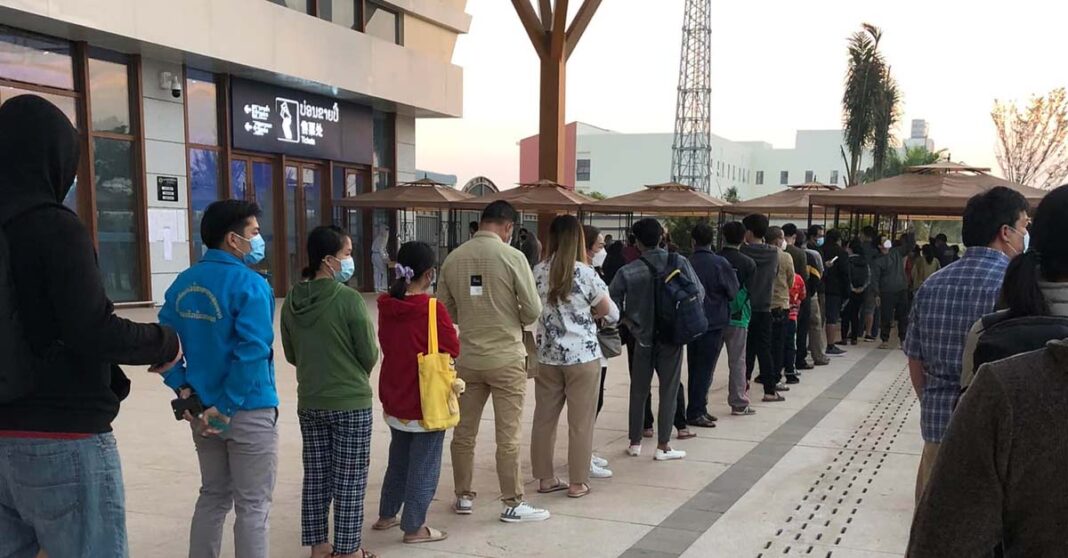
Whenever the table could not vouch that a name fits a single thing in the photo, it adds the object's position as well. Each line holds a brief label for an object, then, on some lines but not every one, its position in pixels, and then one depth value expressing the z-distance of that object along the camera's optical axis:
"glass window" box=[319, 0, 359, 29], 17.92
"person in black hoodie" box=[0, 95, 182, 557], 2.24
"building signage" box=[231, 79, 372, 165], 16.05
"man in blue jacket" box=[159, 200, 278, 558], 3.38
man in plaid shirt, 3.44
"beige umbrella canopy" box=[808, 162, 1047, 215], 11.80
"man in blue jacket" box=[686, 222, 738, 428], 6.84
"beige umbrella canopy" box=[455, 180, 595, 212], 15.52
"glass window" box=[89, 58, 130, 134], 13.28
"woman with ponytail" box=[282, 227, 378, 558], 3.94
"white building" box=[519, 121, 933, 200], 76.00
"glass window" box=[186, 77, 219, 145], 15.05
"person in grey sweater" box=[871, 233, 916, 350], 12.62
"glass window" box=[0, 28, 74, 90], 11.89
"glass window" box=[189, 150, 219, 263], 15.00
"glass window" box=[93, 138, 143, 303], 13.38
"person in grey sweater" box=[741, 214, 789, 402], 8.05
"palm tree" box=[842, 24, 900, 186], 28.14
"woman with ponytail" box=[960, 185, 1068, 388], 1.79
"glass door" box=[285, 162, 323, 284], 17.59
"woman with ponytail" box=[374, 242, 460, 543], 4.27
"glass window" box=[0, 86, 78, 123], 12.60
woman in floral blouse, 5.18
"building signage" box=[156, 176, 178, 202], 14.20
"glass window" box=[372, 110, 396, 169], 20.48
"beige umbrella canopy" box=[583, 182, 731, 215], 15.83
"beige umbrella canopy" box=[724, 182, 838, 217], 16.65
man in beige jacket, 4.70
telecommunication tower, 68.12
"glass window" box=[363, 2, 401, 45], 19.28
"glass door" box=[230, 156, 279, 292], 16.12
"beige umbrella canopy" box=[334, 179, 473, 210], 16.70
